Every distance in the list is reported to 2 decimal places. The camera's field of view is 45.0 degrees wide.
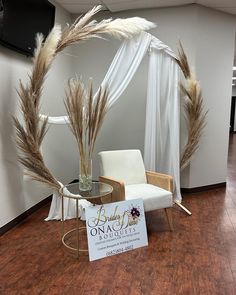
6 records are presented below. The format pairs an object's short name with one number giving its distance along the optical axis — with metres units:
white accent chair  2.94
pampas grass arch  2.76
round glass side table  2.64
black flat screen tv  2.62
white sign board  2.51
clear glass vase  2.80
